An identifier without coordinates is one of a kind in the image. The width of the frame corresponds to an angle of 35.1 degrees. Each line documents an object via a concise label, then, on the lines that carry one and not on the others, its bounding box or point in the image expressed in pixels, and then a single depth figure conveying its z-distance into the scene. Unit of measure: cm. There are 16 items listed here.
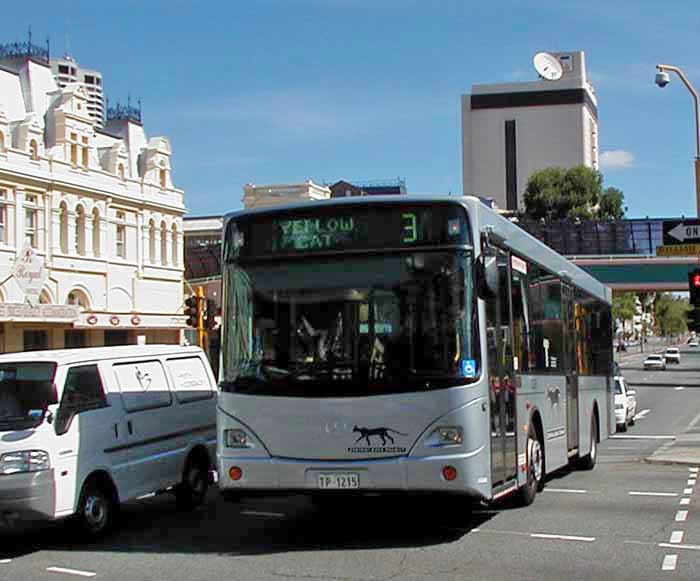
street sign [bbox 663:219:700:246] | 2203
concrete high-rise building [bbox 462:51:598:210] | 13338
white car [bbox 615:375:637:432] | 2869
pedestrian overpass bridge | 5569
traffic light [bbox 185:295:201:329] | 2255
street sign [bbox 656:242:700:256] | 2271
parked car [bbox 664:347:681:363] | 9338
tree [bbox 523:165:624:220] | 9112
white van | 1027
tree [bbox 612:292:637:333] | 11103
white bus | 984
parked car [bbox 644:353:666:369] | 8521
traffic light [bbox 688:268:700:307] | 2381
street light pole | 2511
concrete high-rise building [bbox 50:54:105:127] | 18538
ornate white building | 4388
